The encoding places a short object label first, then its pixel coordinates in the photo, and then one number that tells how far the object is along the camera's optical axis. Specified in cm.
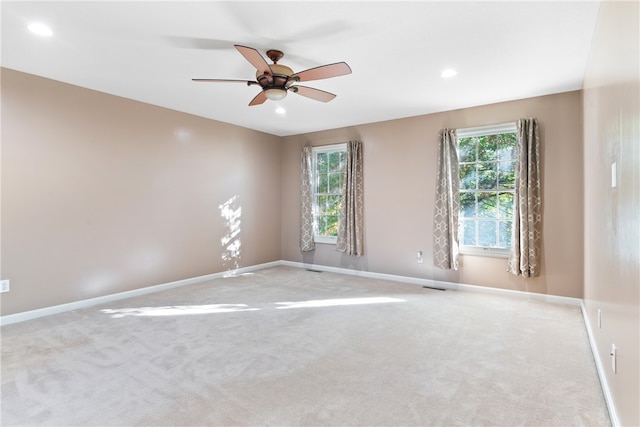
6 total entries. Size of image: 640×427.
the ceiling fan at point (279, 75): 263
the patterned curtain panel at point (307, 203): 632
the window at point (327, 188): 616
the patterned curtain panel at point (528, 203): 420
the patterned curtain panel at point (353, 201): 566
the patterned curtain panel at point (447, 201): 478
